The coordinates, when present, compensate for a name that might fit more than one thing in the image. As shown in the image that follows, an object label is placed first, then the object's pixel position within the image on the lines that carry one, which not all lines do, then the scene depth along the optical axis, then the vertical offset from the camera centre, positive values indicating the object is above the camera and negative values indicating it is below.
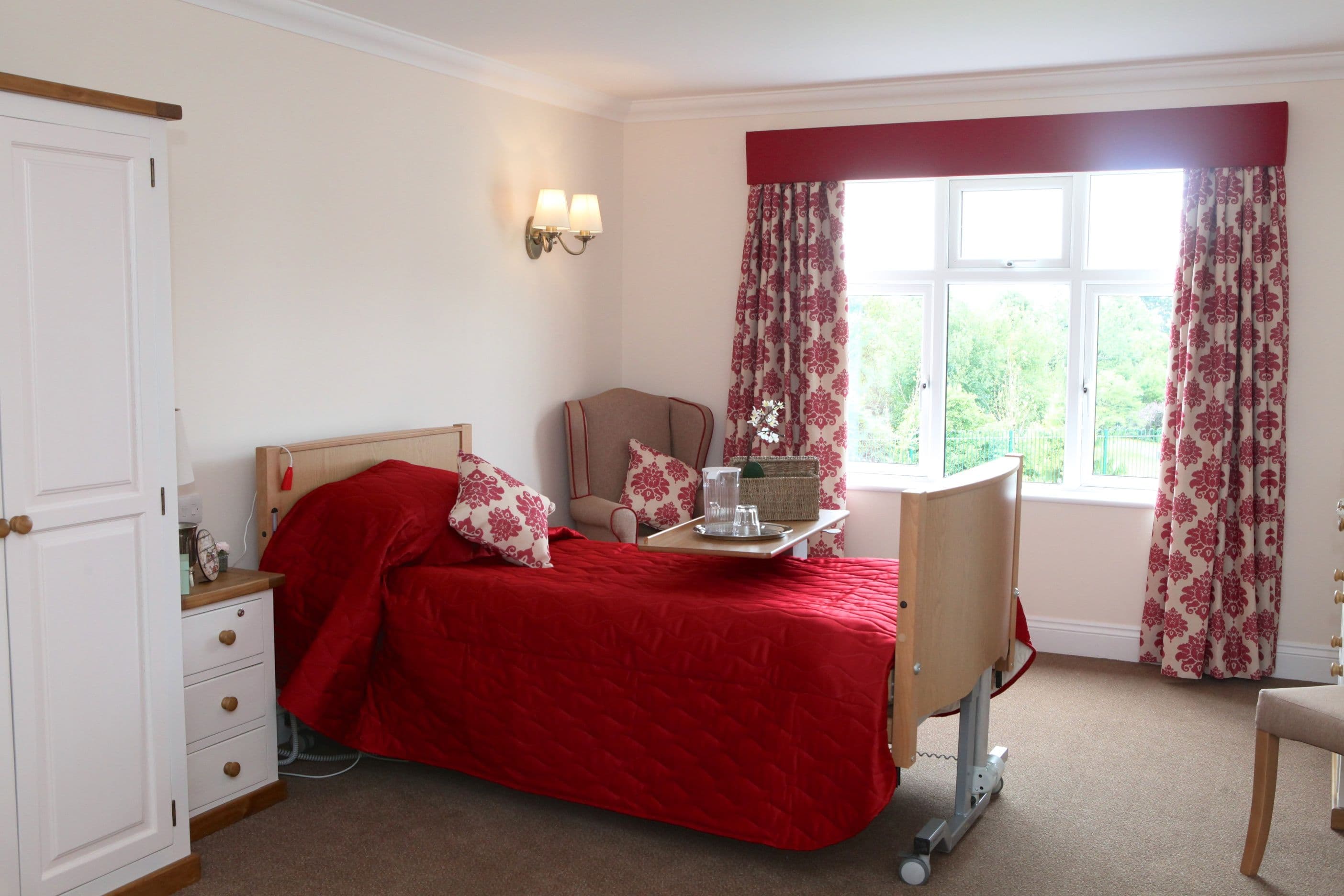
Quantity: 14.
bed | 2.47 -0.74
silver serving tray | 2.99 -0.46
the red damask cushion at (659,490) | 4.53 -0.50
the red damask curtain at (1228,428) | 4.09 -0.20
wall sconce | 4.34 +0.64
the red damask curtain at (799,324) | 4.73 +0.24
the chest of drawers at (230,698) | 2.72 -0.88
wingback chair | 4.43 -0.31
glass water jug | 3.12 -0.36
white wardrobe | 2.16 -0.31
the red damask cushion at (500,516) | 3.24 -0.45
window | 4.47 +0.24
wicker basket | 3.33 -0.38
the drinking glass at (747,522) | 3.07 -0.43
